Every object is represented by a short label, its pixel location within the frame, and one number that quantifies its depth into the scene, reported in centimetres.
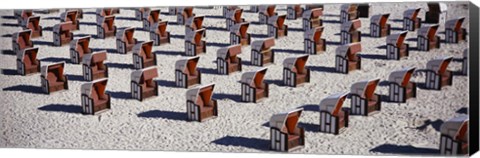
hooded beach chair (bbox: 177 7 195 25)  1740
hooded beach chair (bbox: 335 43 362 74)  1586
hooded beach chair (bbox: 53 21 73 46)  1738
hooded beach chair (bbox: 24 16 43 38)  1614
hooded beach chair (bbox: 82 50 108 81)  1616
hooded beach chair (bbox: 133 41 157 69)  1667
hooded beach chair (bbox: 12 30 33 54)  1585
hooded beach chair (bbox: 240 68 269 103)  1486
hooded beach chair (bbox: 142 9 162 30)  1766
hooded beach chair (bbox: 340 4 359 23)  1547
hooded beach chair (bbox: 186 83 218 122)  1423
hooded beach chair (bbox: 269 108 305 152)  1305
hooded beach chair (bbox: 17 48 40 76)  1625
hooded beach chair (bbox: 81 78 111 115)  1464
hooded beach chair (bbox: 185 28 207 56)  1720
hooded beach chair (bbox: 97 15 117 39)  1775
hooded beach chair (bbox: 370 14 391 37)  1627
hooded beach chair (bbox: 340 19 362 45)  1653
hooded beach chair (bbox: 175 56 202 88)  1562
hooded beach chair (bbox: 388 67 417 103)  1429
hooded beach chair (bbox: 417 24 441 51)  1462
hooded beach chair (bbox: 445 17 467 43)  1298
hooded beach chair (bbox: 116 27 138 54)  1761
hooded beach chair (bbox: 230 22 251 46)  1716
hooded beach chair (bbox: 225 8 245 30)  1694
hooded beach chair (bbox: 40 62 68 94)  1572
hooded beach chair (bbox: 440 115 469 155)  1261
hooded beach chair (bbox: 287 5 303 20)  1548
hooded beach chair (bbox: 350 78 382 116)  1396
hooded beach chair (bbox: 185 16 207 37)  1786
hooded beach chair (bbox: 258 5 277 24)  1494
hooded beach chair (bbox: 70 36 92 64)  1681
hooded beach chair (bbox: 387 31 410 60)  1574
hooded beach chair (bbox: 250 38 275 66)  1647
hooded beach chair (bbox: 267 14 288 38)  1698
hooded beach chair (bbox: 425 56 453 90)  1350
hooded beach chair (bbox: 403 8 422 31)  1501
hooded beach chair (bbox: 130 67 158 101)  1523
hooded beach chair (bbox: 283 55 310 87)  1551
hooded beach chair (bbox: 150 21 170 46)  1792
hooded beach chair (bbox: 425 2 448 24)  1353
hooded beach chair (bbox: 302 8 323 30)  1642
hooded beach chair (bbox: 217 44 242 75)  1620
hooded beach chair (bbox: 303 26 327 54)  1686
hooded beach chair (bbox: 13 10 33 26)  1503
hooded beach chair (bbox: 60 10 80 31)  1664
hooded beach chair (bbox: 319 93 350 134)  1348
